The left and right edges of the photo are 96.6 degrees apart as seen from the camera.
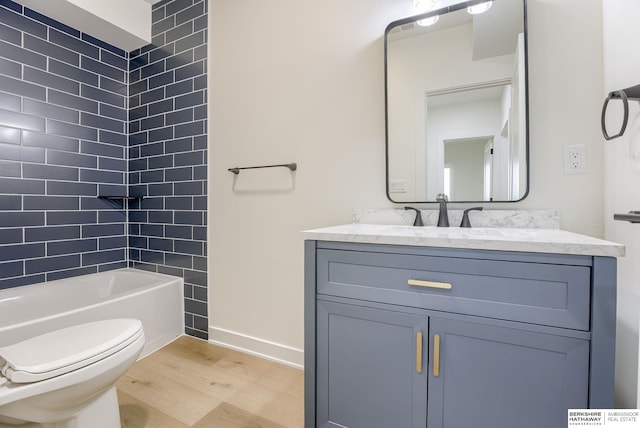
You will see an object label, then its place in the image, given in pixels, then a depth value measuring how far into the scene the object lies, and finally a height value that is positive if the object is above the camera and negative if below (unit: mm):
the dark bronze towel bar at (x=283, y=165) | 1729 +272
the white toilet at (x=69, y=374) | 872 -535
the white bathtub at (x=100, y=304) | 1504 -599
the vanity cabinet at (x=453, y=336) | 751 -389
